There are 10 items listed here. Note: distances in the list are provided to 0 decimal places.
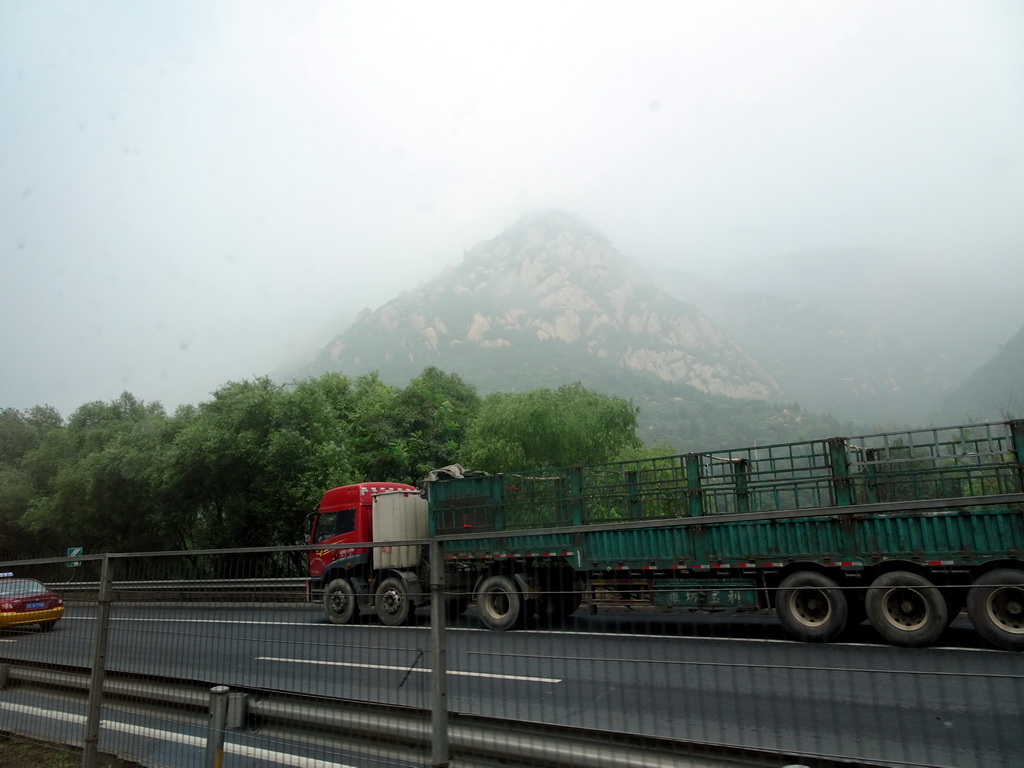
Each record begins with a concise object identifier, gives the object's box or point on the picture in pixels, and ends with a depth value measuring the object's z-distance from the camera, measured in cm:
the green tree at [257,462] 2609
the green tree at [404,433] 3444
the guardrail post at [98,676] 542
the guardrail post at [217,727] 443
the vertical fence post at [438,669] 367
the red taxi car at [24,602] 662
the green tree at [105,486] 2958
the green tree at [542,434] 3050
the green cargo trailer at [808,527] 860
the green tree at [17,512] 3816
